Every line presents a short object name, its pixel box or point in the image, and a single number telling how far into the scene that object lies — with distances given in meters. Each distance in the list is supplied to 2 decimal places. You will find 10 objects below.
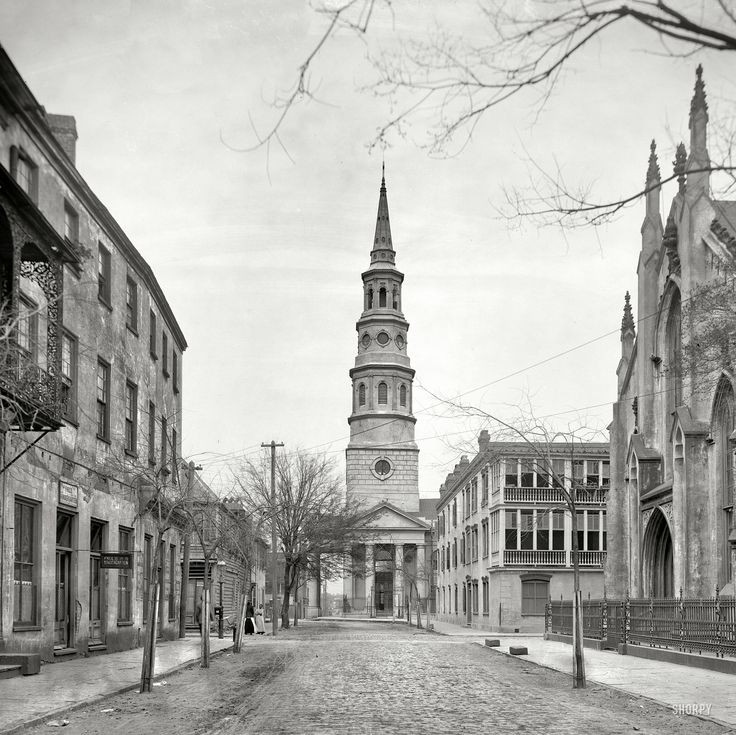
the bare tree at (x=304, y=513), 63.72
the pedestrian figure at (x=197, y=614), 49.53
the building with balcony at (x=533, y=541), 57.47
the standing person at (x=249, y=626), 45.69
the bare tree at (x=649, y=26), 5.89
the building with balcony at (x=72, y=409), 18.55
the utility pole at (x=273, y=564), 47.94
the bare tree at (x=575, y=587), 18.38
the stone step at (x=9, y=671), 18.40
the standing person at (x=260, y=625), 50.32
